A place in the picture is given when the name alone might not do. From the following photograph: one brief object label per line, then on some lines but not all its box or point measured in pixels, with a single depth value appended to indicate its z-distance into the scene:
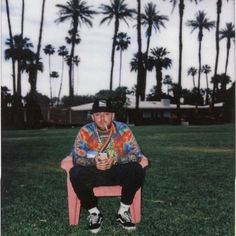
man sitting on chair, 4.47
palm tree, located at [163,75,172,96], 58.20
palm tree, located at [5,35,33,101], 40.83
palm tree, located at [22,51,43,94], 47.75
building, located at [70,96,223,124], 46.15
